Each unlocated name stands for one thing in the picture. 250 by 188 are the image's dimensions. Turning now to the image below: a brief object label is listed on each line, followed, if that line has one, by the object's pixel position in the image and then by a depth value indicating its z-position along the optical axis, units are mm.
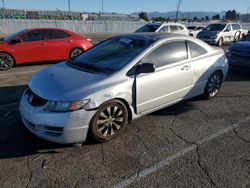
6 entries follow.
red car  6130
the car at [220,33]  12621
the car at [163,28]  10237
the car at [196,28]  16370
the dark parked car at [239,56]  5603
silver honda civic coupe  2436
